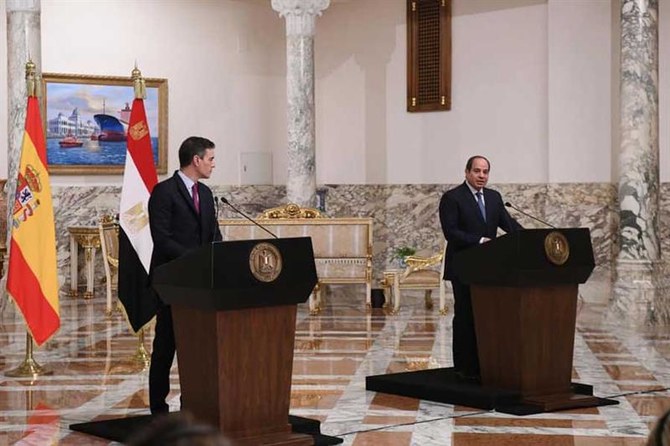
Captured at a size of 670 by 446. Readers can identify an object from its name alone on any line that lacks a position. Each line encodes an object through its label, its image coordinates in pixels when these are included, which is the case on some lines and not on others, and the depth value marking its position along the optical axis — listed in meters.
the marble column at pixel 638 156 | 11.31
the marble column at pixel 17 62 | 11.85
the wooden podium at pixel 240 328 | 5.11
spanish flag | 8.01
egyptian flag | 7.46
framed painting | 14.05
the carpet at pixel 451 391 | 6.52
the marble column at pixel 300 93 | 13.80
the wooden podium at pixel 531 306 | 6.51
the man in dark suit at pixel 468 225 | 7.09
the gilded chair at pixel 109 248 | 11.83
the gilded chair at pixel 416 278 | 12.56
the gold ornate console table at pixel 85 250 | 13.61
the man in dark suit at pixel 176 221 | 5.80
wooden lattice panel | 14.51
